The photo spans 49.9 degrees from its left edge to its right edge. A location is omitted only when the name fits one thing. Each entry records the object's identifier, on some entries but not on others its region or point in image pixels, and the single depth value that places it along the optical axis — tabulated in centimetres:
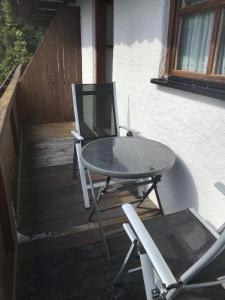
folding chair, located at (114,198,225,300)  89
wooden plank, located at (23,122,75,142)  445
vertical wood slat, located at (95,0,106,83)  389
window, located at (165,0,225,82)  152
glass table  164
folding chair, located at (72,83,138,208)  264
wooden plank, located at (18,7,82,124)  482
